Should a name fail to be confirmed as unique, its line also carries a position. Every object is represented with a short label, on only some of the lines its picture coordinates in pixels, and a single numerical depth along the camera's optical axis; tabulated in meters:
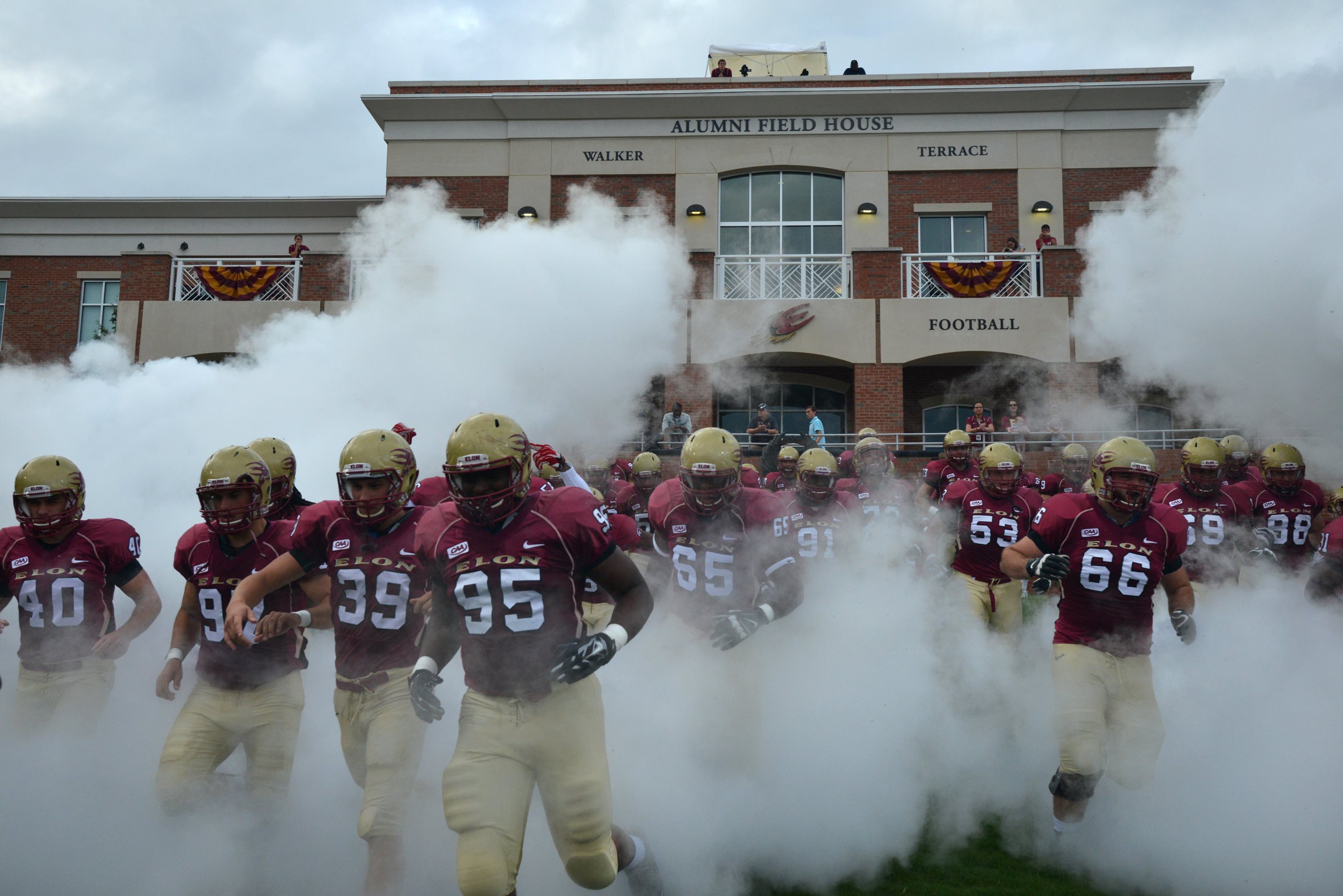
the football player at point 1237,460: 8.34
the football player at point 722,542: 4.86
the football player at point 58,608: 4.76
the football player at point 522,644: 3.45
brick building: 17.36
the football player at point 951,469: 8.82
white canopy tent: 20.70
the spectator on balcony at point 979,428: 13.96
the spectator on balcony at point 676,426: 14.01
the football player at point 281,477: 5.64
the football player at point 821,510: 6.54
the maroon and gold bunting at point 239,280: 17.27
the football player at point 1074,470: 10.07
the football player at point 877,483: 8.25
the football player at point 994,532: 7.21
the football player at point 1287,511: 7.57
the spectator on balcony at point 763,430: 13.91
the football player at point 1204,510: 7.01
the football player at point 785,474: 9.21
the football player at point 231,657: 4.28
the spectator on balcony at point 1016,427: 13.91
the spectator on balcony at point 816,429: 13.80
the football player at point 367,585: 4.17
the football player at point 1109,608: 4.58
